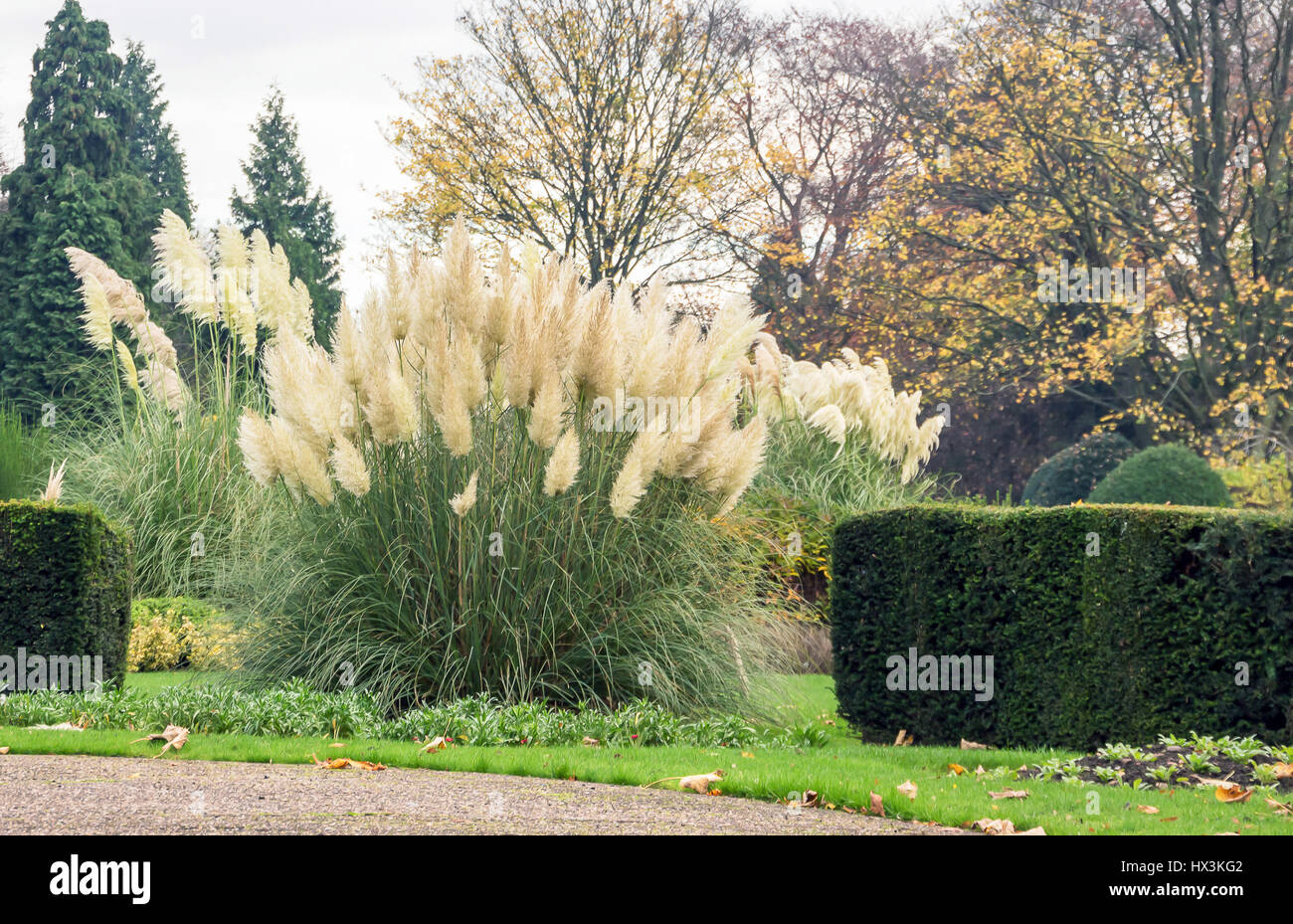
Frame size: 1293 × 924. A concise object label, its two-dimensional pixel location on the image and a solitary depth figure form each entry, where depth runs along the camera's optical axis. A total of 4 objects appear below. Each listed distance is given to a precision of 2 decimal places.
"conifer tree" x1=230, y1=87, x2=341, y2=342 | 31.75
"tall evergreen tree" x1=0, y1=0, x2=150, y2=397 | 23.80
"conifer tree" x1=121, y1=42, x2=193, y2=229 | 34.53
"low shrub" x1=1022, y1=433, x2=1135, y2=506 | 17.66
